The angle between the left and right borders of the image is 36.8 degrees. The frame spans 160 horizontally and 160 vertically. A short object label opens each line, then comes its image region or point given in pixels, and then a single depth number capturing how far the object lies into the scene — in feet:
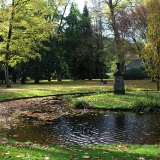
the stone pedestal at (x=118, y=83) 61.62
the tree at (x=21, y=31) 91.47
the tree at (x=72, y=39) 161.48
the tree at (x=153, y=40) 63.62
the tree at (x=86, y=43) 139.03
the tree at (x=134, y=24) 108.17
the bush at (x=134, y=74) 149.38
